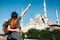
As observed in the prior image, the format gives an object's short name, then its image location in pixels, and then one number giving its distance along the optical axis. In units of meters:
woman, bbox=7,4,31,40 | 3.56
